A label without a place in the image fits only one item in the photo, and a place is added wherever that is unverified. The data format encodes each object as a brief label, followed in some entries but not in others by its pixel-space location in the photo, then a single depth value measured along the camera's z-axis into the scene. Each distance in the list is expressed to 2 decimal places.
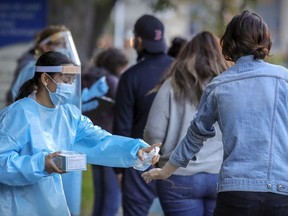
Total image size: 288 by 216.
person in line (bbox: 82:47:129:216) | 14.14
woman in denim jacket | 7.39
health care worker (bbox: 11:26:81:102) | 12.46
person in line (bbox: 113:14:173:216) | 12.13
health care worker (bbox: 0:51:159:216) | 8.12
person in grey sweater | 10.08
